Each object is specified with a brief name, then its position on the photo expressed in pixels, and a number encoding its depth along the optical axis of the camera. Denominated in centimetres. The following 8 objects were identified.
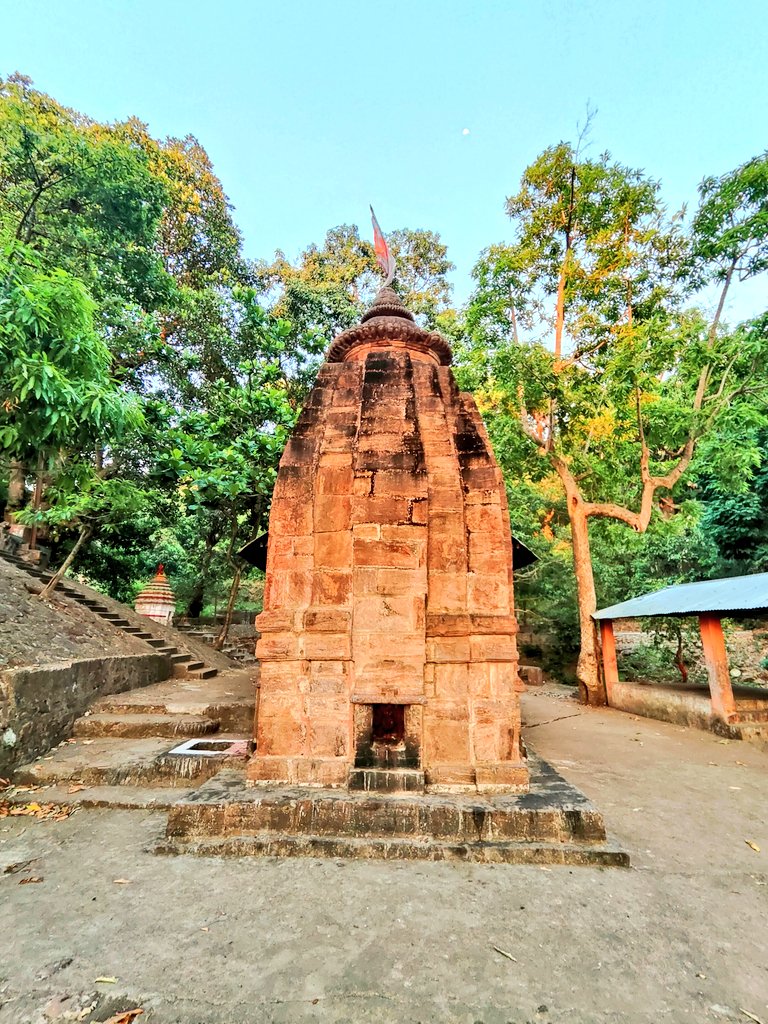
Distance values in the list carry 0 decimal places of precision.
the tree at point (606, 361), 1070
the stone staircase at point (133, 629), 1123
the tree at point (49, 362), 456
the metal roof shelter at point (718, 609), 807
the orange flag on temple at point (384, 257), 704
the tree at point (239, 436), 938
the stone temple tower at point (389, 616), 399
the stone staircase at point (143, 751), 488
